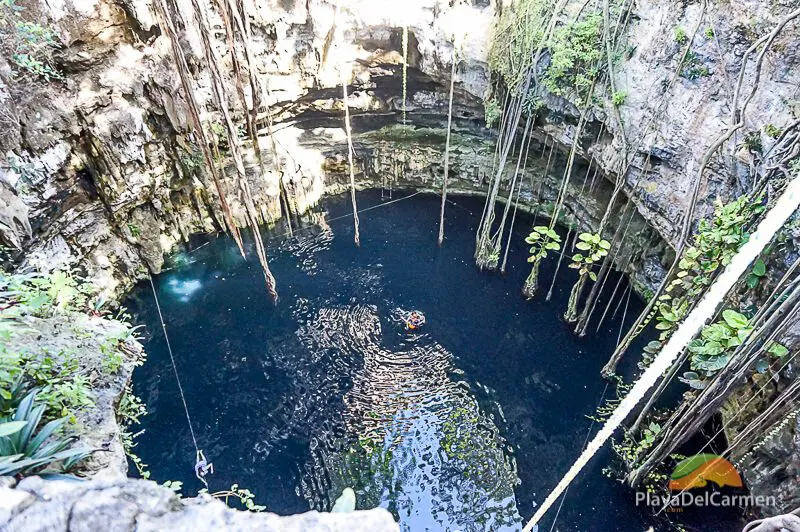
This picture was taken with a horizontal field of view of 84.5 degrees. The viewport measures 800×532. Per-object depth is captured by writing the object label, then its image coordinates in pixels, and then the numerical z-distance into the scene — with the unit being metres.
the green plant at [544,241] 6.91
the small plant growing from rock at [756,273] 4.37
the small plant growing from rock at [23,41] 5.67
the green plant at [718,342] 4.20
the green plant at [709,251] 4.55
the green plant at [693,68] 5.58
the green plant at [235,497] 5.00
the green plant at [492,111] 8.77
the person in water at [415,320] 7.26
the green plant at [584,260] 6.14
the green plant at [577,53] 6.75
